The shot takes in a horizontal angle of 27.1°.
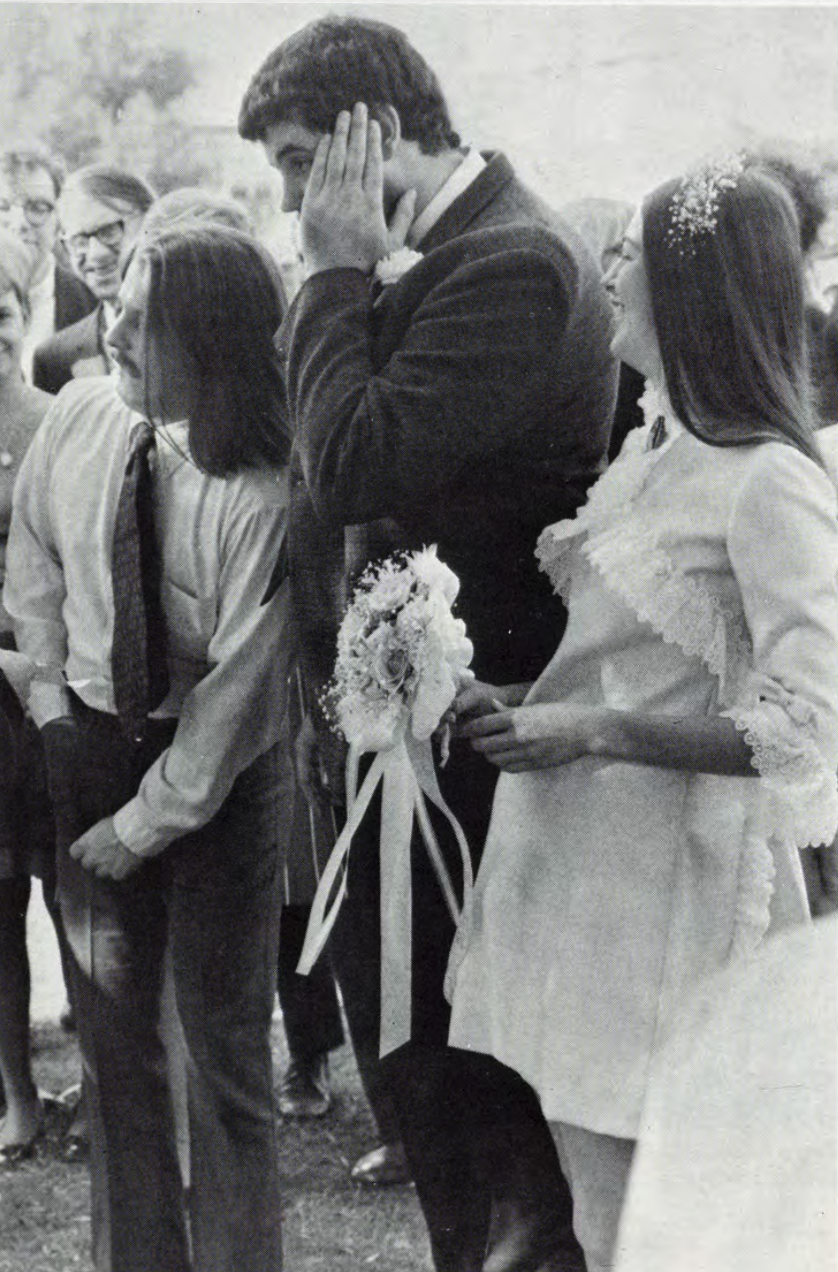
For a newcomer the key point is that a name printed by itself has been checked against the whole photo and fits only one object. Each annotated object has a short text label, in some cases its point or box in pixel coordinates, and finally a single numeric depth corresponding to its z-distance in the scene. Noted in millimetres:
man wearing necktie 2664
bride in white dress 1978
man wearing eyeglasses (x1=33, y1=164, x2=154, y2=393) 3154
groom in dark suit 2197
